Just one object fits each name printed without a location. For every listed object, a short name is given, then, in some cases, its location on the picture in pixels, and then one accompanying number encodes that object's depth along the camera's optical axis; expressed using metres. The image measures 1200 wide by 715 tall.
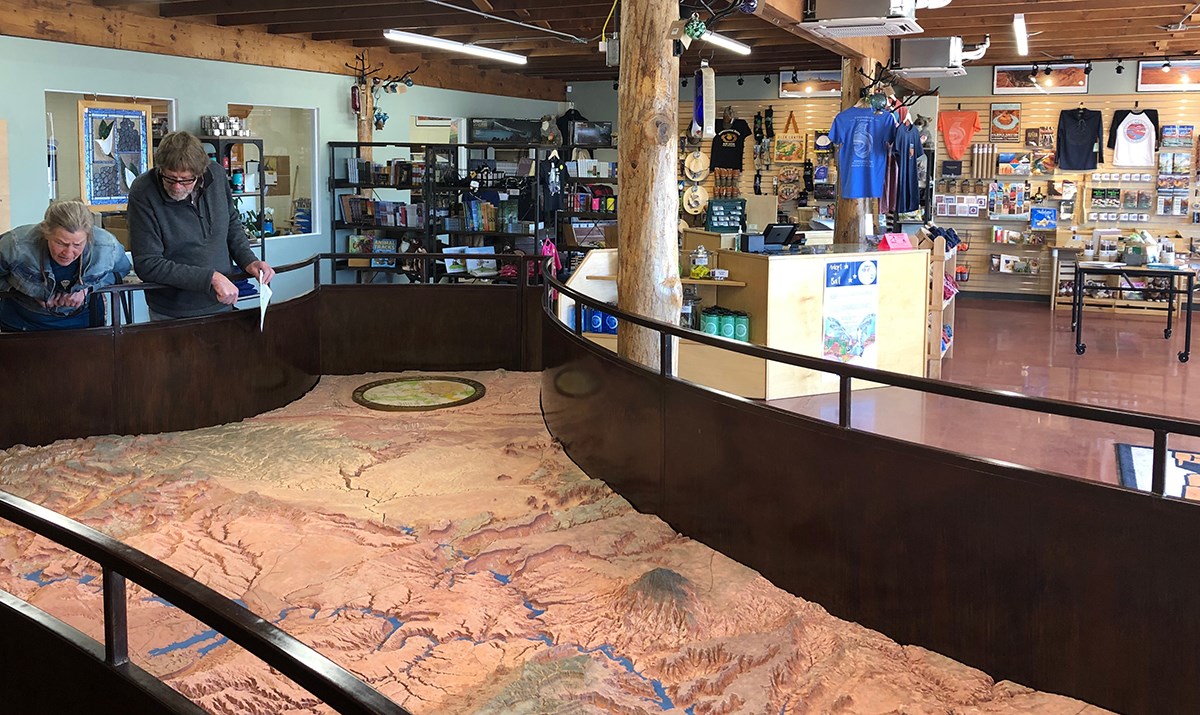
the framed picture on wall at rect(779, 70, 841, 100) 15.69
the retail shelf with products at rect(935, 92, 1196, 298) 14.20
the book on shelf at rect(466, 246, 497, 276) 11.24
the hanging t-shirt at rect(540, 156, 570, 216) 11.71
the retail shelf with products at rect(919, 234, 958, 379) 9.25
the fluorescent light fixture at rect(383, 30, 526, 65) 10.36
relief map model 3.38
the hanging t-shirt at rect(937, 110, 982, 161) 14.93
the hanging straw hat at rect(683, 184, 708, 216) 14.09
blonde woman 5.29
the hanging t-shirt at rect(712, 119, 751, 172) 16.16
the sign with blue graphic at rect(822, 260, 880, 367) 7.86
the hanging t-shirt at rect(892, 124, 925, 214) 9.65
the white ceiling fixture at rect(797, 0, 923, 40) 6.82
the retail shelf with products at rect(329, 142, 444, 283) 11.84
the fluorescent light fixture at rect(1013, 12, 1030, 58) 9.61
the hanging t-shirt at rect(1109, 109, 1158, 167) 14.12
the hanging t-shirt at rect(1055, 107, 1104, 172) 14.25
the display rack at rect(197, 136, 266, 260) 10.08
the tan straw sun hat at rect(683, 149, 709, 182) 12.62
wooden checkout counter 7.62
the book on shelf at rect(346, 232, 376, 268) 12.55
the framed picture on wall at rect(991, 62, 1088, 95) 14.48
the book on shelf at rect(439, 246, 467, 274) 11.60
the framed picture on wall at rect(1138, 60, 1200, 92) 14.00
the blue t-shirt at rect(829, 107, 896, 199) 9.30
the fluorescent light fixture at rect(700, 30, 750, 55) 10.07
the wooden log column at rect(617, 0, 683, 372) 5.63
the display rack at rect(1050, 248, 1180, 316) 13.48
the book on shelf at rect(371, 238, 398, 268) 12.41
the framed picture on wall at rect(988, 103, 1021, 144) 14.81
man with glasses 5.57
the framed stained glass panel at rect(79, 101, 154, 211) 9.44
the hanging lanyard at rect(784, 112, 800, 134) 16.03
